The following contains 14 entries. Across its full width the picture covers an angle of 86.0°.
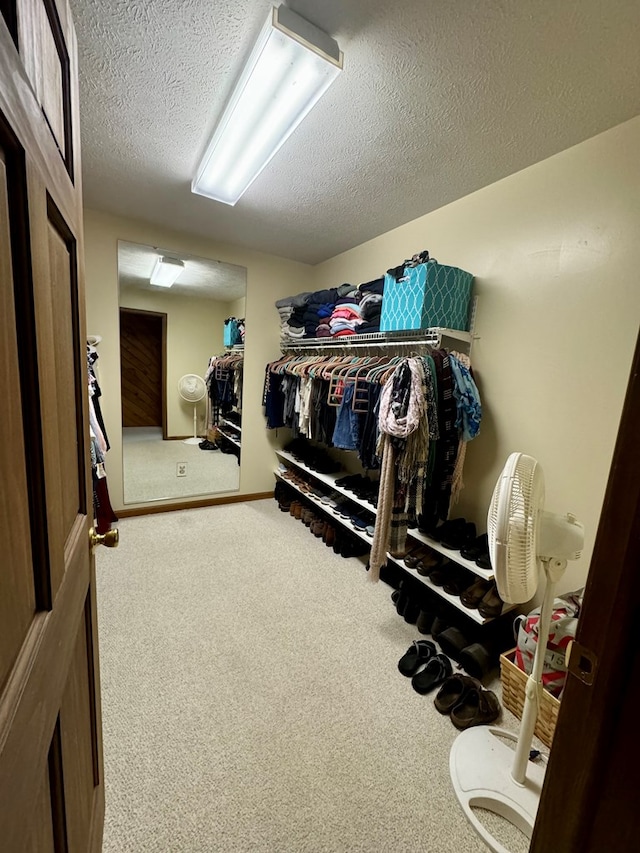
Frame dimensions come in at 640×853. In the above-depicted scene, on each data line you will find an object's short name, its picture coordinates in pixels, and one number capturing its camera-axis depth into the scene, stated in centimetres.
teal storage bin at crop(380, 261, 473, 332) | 190
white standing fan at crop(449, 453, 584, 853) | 96
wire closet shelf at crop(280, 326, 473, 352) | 195
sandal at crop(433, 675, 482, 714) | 149
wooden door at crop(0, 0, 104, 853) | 40
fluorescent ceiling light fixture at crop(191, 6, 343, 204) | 113
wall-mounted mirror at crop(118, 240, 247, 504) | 304
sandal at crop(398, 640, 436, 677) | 166
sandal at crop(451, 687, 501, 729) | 143
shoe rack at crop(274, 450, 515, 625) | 174
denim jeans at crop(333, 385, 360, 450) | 225
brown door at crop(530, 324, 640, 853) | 52
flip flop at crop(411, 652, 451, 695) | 157
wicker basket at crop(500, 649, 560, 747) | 133
